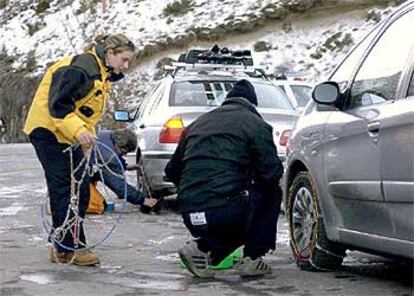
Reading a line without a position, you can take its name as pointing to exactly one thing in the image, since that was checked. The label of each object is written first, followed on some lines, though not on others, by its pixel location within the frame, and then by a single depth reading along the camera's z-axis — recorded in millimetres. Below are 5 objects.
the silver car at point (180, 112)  17493
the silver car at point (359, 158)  9194
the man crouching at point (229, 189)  10910
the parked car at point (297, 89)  27620
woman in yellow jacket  11712
